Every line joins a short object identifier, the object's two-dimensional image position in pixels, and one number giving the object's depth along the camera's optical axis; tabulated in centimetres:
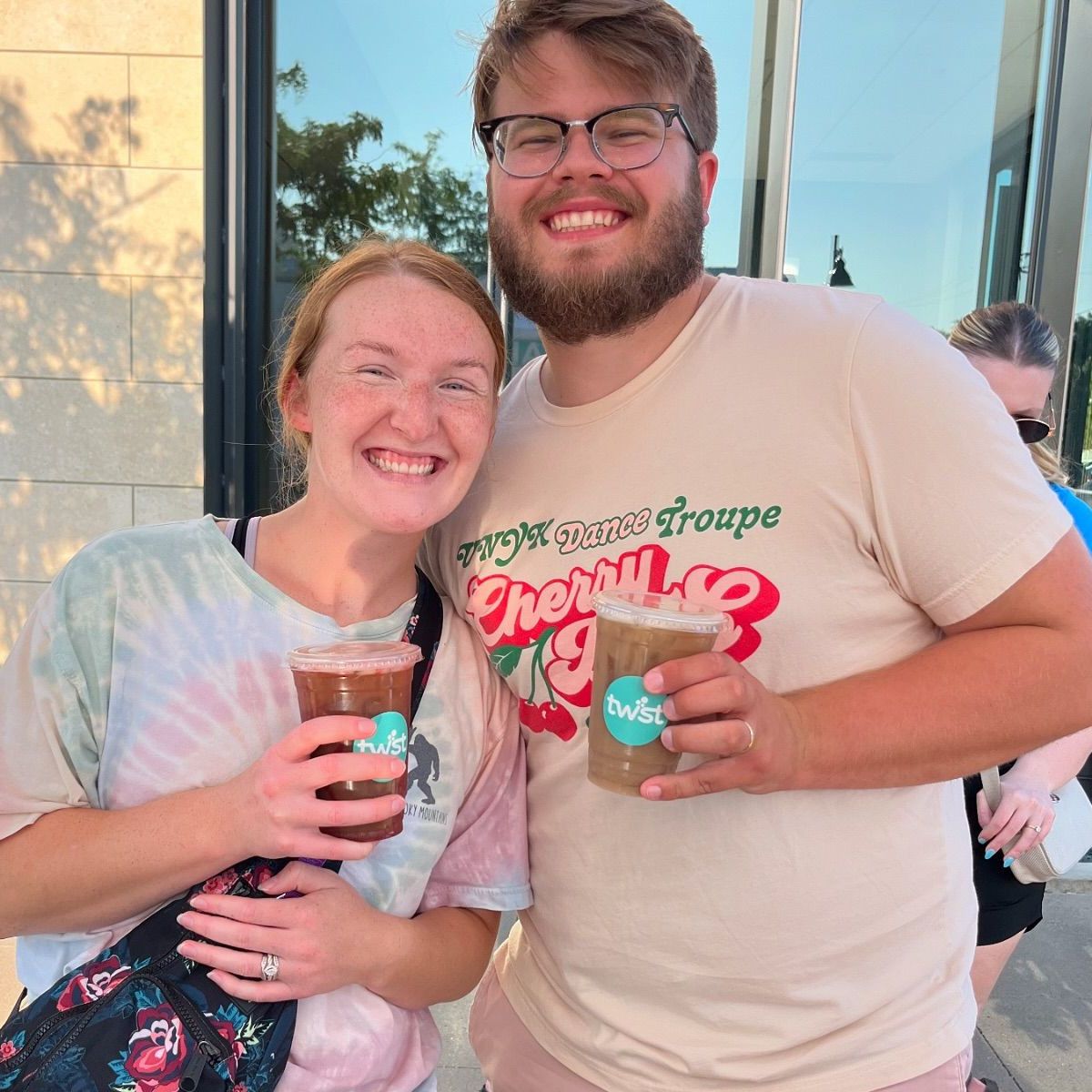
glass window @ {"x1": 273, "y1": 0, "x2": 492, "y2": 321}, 459
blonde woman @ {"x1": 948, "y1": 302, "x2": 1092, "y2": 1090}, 245
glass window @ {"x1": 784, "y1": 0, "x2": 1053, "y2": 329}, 459
